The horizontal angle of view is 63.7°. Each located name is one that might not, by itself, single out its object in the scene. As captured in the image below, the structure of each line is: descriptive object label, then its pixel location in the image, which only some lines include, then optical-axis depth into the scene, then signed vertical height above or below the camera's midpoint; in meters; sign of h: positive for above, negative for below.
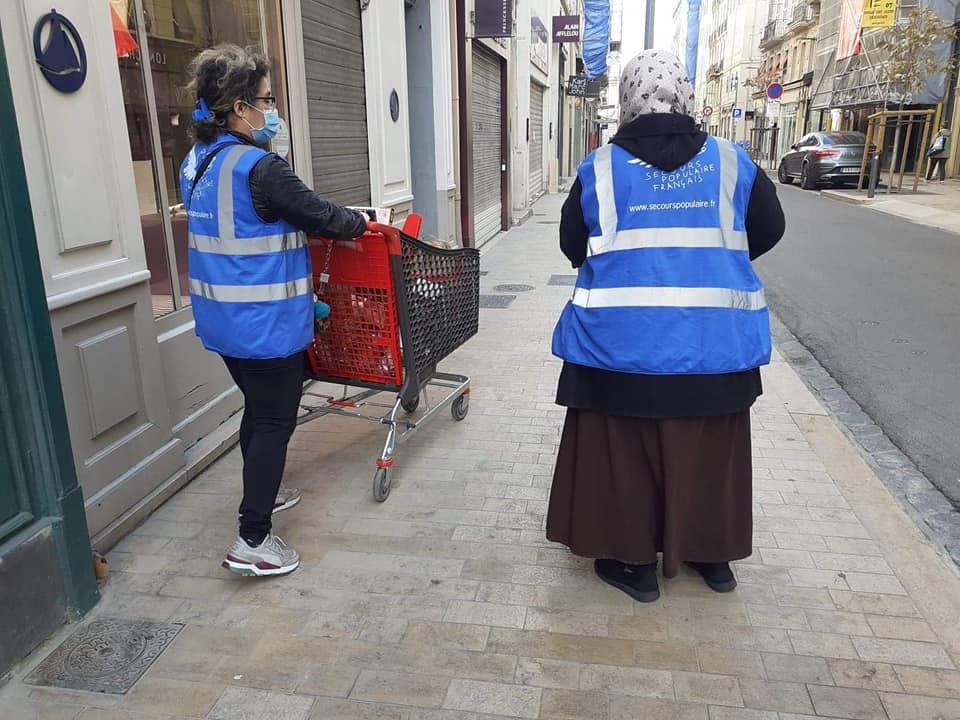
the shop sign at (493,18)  10.89 +1.64
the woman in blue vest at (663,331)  2.63 -0.67
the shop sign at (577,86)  30.84 +1.94
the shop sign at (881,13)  21.48 +3.16
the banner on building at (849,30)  26.78 +3.51
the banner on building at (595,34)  33.28 +4.32
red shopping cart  3.56 -0.82
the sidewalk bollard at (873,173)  19.06 -1.03
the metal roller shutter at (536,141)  21.12 -0.11
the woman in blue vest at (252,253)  2.81 -0.40
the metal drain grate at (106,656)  2.57 -1.72
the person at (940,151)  24.19 -0.69
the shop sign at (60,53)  2.93 +0.35
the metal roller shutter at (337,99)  5.74 +0.32
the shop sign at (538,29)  18.83 +2.70
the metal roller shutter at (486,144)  12.41 -0.10
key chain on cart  3.47 -0.72
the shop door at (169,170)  3.97 -0.13
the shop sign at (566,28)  23.83 +3.26
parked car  22.45 -0.76
